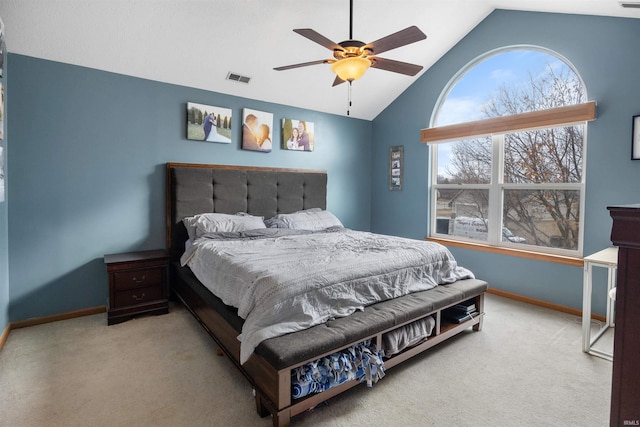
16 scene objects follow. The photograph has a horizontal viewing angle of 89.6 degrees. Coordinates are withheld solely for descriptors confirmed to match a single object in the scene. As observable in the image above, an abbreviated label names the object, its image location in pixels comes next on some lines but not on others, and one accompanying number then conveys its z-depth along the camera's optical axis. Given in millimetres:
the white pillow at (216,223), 3322
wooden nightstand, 2900
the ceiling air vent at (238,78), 3620
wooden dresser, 688
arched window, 3324
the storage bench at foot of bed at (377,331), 1601
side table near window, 2331
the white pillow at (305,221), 3891
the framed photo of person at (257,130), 4000
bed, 1706
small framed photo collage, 4832
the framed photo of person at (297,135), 4352
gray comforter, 1837
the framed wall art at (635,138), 2780
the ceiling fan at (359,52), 2086
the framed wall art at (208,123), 3617
